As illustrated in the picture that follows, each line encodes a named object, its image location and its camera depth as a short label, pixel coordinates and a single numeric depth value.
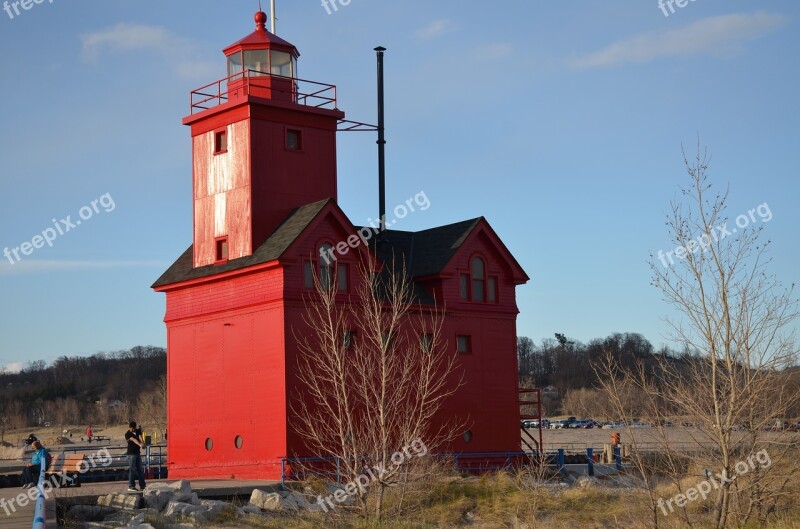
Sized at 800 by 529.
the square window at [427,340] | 34.66
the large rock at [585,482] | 30.65
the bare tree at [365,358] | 31.19
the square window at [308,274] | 32.41
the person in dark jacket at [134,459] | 26.80
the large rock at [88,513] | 24.55
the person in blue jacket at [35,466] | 26.53
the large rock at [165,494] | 25.49
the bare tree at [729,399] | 20.06
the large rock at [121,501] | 25.34
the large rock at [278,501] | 25.91
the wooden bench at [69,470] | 28.64
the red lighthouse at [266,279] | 32.16
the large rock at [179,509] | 24.36
